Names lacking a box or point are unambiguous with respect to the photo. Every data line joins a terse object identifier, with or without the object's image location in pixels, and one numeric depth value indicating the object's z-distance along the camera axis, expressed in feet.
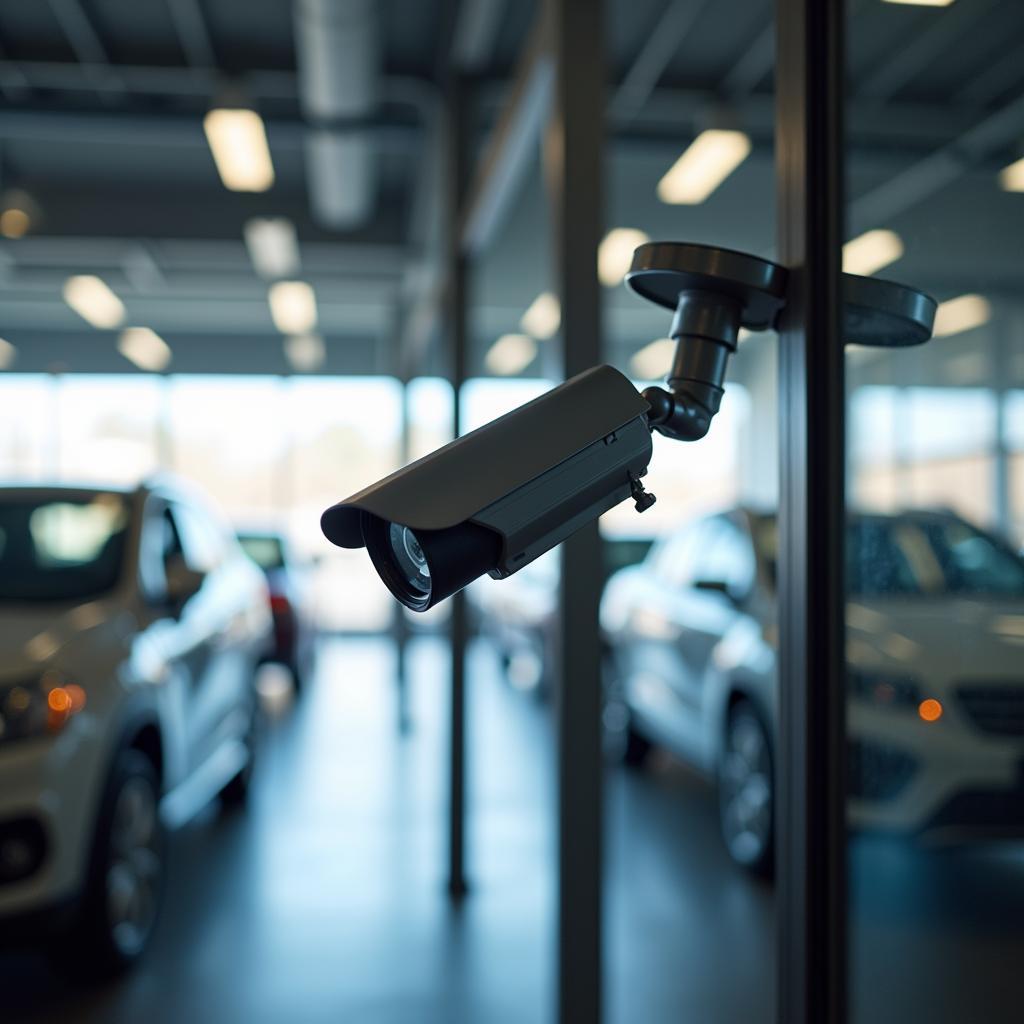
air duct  15.71
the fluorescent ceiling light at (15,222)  32.76
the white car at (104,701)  10.00
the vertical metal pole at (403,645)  27.22
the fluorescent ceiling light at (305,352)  52.26
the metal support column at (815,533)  3.43
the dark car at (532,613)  29.14
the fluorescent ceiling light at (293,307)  41.91
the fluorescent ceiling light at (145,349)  51.65
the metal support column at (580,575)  8.54
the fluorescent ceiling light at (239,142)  21.18
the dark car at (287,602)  30.09
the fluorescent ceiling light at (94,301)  42.57
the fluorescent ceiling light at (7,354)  52.49
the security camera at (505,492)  2.14
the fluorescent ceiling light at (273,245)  32.32
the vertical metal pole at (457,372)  14.85
